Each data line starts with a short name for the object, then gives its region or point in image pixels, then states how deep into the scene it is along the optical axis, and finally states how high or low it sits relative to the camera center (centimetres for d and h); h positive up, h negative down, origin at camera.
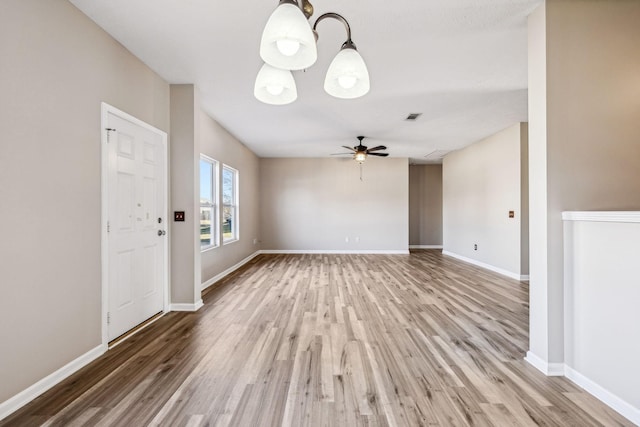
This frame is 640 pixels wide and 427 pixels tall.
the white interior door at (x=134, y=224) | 270 -9
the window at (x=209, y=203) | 505 +21
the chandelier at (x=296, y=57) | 116 +72
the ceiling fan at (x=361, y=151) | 632 +135
